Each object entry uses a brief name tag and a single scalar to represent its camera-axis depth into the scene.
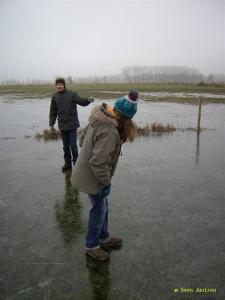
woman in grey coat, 3.28
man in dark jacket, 7.17
